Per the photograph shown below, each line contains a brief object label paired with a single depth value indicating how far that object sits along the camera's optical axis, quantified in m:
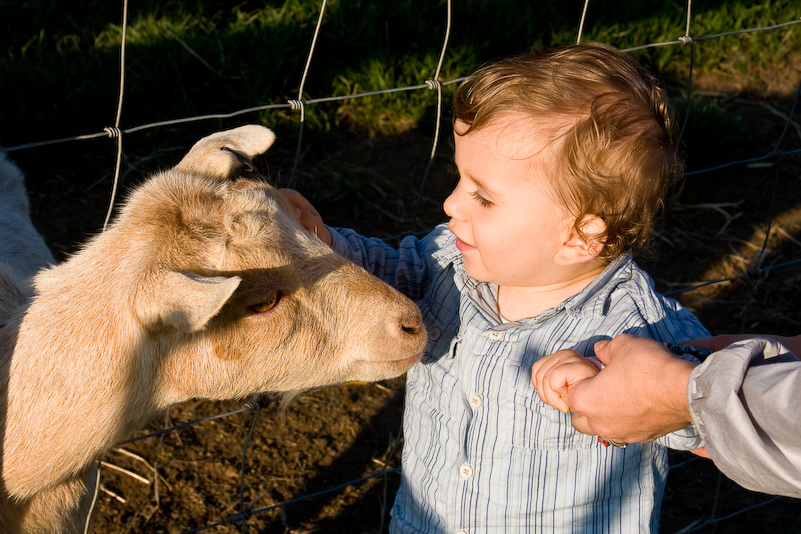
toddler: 2.08
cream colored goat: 2.16
